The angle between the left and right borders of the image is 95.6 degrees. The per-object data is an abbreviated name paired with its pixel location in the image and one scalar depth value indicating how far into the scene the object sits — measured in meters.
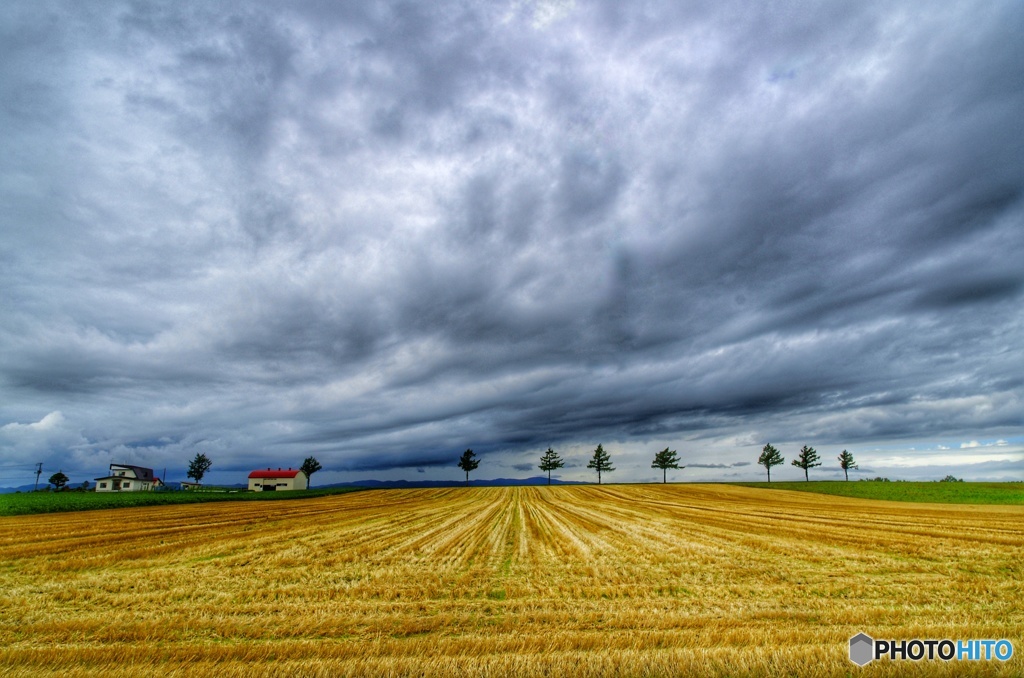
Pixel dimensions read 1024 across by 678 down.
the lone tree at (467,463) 134.00
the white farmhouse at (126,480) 119.00
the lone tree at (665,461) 121.56
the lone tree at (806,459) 120.56
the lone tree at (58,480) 137.88
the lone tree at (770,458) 124.00
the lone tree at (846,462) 131.12
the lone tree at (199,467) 142.25
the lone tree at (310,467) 125.66
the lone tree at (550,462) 138.00
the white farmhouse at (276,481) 120.44
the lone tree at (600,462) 128.75
